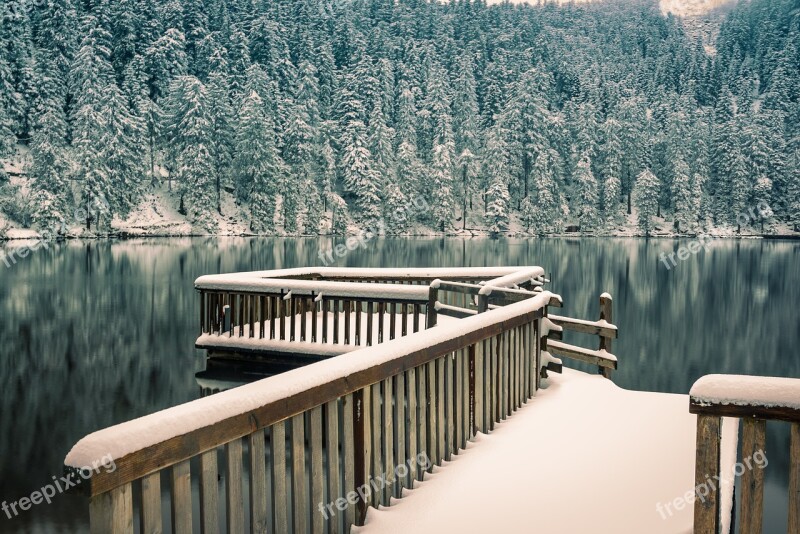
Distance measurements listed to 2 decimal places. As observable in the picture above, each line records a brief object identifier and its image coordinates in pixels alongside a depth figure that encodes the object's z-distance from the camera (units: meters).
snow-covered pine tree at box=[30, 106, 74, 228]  62.03
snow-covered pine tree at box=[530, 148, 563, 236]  82.94
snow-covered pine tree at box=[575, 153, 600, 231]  84.88
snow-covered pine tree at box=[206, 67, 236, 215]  77.75
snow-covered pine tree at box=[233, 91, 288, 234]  75.51
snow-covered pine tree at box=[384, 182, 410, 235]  81.94
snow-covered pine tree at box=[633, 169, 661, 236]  84.08
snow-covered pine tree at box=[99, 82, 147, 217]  68.81
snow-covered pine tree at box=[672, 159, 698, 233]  85.69
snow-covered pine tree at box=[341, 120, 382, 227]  81.06
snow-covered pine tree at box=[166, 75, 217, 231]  72.25
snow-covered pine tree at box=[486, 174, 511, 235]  81.88
